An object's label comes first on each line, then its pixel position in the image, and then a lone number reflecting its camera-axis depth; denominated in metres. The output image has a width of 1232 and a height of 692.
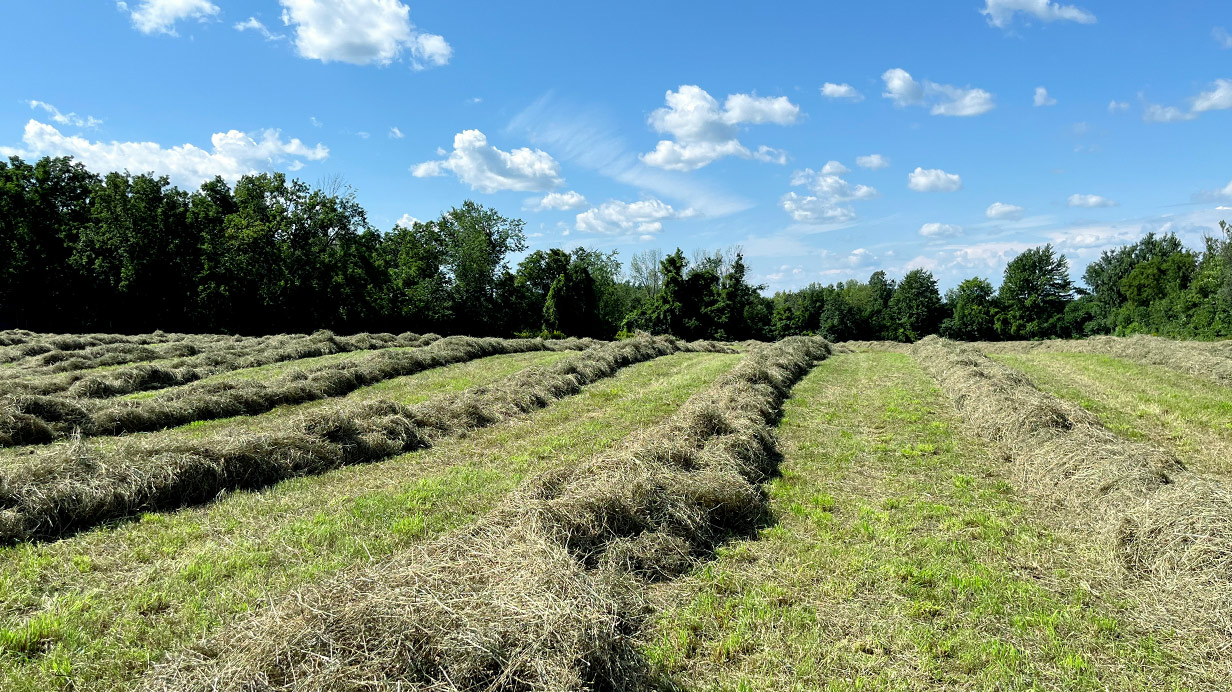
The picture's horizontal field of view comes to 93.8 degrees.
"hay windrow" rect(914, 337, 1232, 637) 4.65
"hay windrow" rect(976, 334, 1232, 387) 16.84
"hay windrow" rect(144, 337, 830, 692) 3.22
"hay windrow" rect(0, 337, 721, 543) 6.00
